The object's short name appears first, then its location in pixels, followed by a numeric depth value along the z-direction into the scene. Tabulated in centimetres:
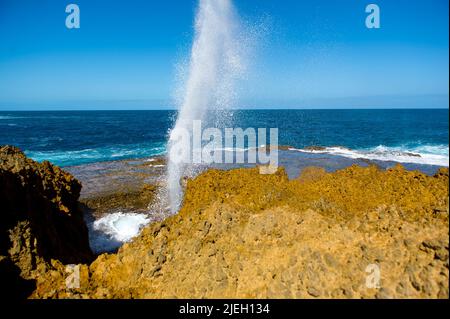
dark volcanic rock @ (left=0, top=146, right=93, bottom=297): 643
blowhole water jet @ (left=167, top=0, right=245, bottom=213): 2995
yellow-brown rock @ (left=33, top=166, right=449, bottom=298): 432
